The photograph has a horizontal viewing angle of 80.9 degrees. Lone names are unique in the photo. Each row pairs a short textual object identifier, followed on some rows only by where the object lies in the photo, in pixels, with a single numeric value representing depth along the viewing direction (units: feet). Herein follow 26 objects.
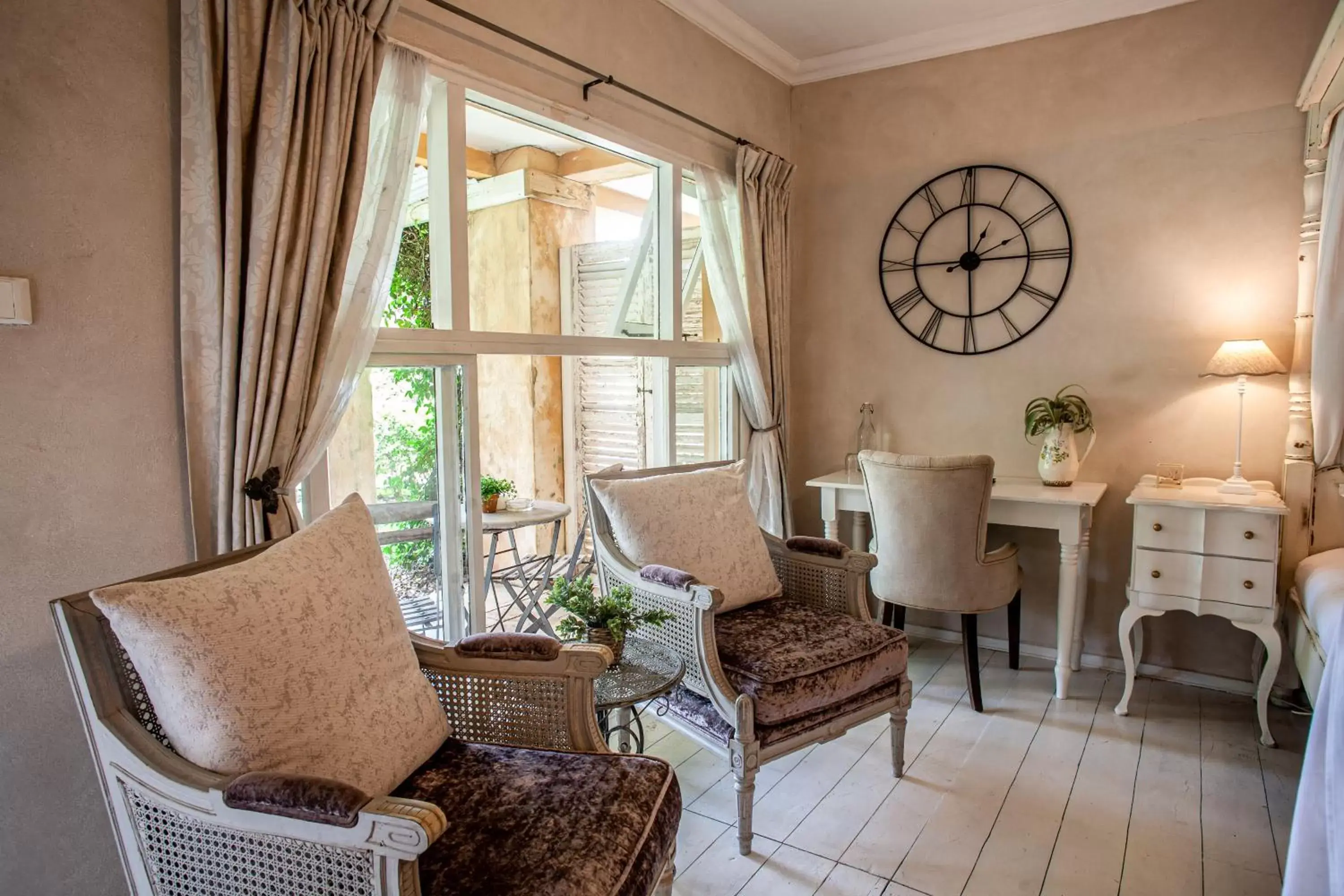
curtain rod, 7.31
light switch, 4.73
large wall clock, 10.98
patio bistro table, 9.37
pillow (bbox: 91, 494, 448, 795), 3.88
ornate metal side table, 5.96
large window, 7.50
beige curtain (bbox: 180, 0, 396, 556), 5.49
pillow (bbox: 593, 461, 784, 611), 7.72
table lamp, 8.95
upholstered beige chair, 8.94
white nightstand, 8.53
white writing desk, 9.54
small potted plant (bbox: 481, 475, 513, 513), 9.74
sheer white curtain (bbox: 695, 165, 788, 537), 10.98
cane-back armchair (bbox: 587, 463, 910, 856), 6.70
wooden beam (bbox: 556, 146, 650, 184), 9.84
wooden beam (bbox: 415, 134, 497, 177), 8.63
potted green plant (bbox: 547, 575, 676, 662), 6.34
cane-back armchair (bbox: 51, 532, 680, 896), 3.49
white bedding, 5.00
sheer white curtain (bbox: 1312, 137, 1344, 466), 8.49
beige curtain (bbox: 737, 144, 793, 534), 11.32
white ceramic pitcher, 10.26
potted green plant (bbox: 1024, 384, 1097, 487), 10.28
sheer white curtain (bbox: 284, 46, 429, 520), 6.35
